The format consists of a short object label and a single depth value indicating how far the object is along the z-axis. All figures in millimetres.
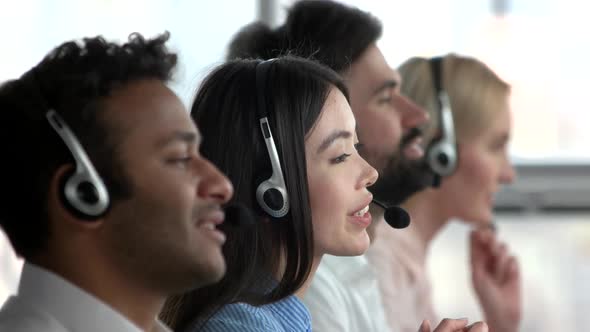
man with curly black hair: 3189
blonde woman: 4639
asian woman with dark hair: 3502
